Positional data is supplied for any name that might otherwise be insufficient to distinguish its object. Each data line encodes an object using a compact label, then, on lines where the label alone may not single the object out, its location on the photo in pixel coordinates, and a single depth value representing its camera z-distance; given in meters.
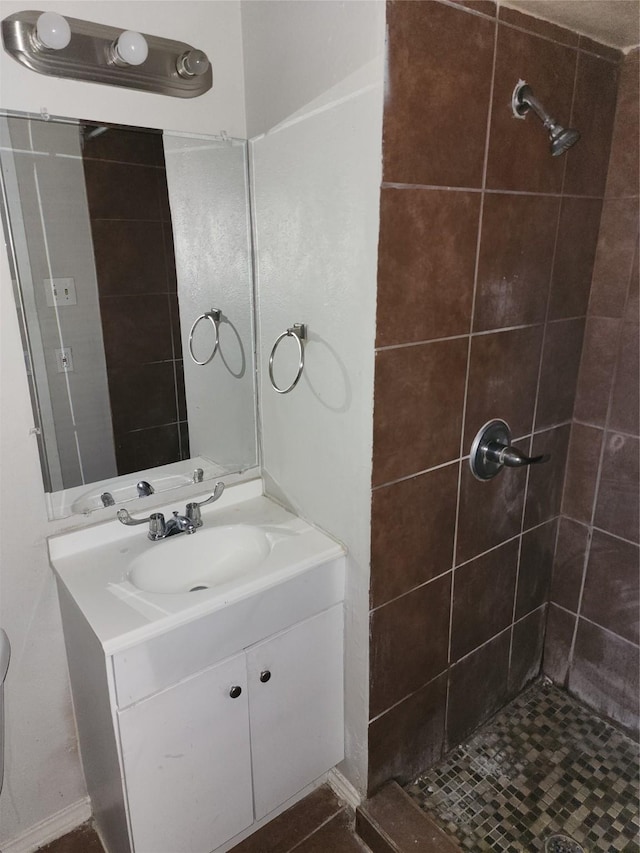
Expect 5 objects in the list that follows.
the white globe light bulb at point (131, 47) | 1.14
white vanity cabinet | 1.20
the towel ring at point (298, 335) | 1.38
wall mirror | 1.25
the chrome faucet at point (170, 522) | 1.43
